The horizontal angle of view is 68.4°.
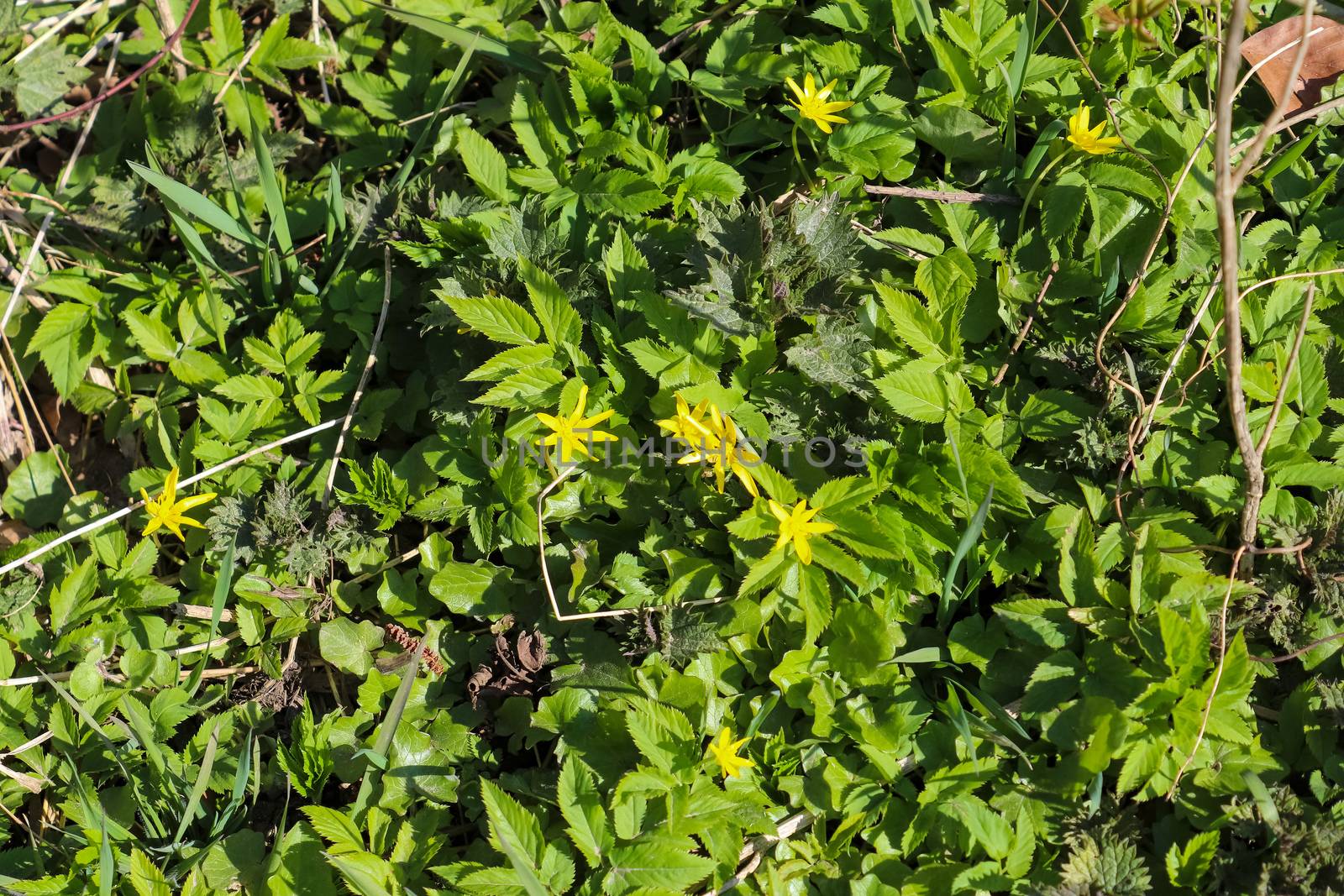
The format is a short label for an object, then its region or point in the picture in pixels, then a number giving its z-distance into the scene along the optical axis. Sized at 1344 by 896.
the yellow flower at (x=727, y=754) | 2.23
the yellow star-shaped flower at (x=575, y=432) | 2.40
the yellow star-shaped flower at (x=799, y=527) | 2.19
